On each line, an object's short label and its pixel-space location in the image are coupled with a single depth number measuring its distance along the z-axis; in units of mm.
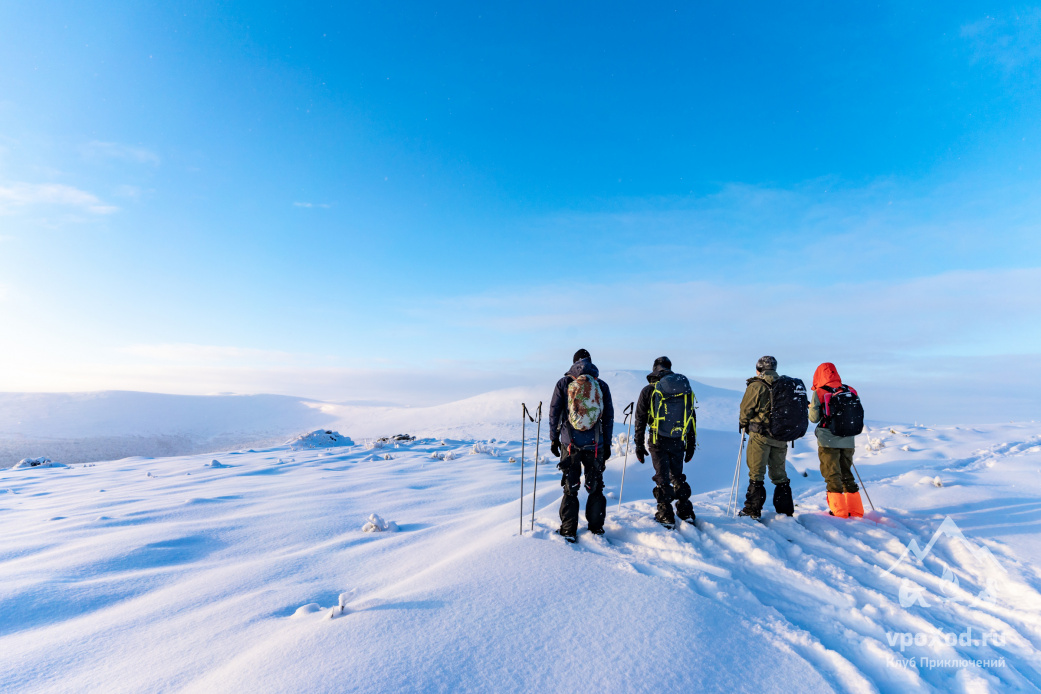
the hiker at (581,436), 5125
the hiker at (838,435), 6363
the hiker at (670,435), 5574
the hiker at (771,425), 6043
